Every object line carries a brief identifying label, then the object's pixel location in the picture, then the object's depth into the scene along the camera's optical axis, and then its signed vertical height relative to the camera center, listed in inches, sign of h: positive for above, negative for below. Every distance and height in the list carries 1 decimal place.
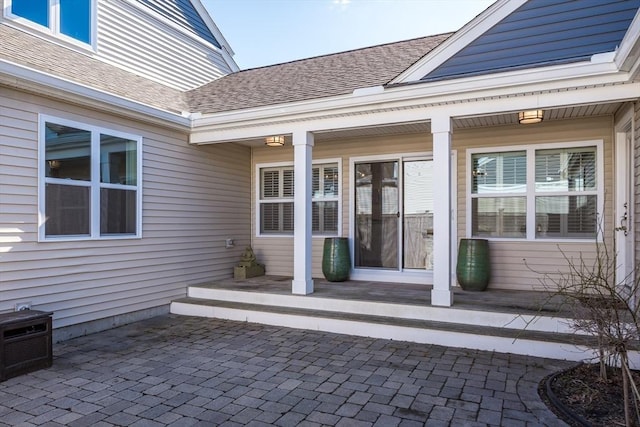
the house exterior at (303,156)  167.6 +31.4
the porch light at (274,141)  242.7 +43.7
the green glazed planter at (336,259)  253.1 -27.4
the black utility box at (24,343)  135.6 -43.3
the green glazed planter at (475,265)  217.2 -26.0
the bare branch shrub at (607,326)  102.0 -32.4
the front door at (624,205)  187.0 +4.7
